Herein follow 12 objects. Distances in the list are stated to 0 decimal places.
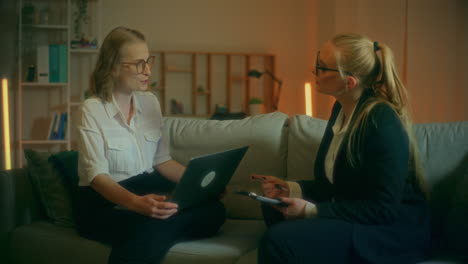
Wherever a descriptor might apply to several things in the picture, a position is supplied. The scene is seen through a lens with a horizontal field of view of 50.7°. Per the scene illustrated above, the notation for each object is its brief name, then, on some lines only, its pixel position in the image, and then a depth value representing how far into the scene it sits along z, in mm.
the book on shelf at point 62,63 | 4559
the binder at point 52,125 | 4652
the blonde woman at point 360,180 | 1397
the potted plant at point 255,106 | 5250
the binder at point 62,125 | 4605
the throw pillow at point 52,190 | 2004
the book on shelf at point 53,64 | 4547
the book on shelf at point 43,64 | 4516
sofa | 1655
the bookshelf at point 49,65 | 4559
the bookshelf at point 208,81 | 5371
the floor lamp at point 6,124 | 3758
